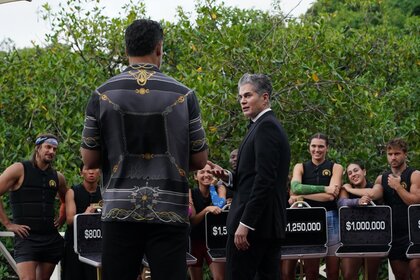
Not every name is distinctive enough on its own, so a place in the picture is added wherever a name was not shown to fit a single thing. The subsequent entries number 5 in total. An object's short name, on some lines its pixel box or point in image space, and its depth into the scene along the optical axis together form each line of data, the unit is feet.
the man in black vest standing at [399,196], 34.12
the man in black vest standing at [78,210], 35.47
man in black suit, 23.16
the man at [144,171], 17.81
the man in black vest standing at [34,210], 34.04
